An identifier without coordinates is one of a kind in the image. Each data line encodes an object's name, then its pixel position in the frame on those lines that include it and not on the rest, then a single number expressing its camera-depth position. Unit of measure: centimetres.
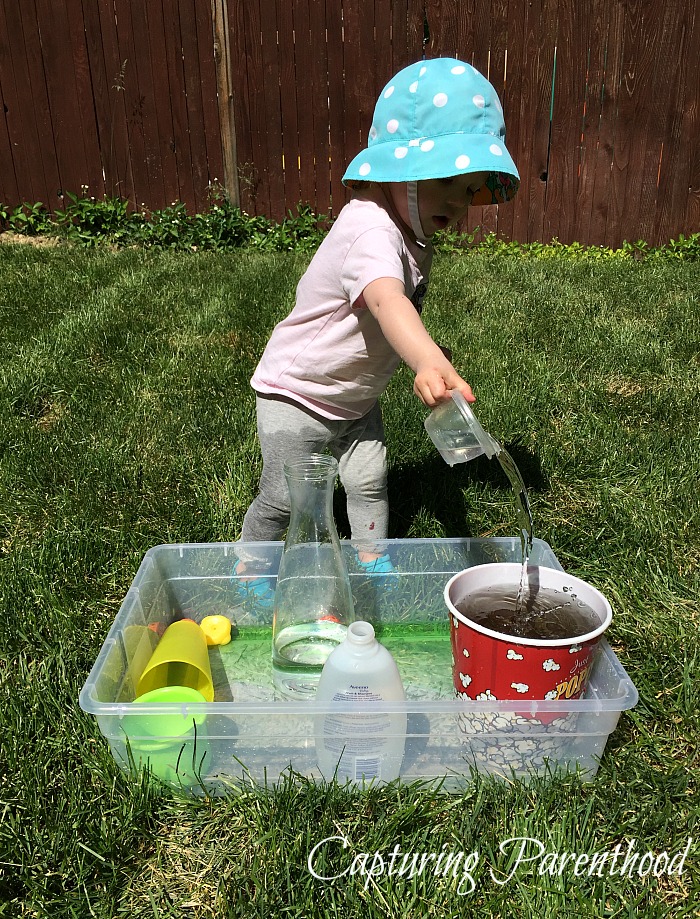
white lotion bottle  133
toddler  160
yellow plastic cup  159
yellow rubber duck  190
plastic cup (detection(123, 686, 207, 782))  135
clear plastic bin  134
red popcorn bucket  137
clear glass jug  172
